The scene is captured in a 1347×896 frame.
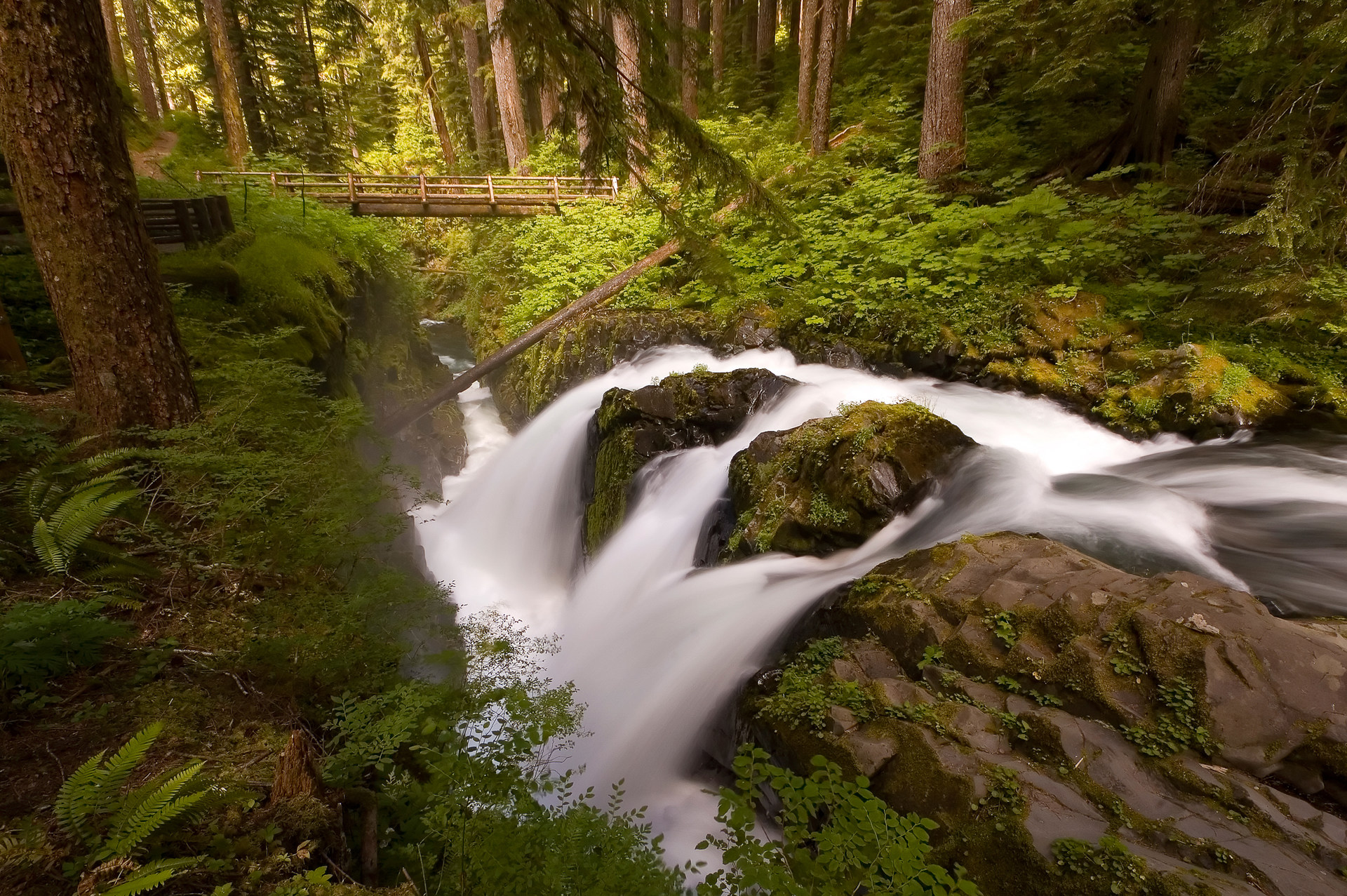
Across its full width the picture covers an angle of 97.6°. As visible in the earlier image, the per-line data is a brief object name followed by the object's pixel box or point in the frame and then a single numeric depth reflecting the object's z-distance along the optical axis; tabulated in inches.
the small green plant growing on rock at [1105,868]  99.3
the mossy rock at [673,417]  307.1
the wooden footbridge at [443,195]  561.9
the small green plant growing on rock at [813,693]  147.3
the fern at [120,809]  64.8
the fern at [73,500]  118.2
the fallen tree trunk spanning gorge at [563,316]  423.7
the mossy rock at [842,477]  221.1
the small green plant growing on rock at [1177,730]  121.0
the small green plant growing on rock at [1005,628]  147.8
